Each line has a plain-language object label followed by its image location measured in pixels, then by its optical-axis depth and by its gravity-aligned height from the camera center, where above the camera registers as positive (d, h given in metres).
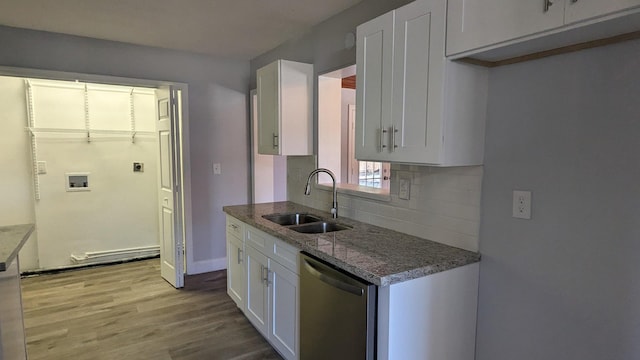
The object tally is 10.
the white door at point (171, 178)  3.64 -0.28
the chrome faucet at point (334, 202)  2.68 -0.37
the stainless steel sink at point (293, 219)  2.91 -0.54
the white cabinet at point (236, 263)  2.86 -0.91
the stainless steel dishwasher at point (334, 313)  1.57 -0.76
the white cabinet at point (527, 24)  1.09 +0.42
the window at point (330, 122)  2.97 +0.24
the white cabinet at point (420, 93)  1.60 +0.27
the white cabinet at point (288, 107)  2.91 +0.36
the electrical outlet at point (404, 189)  2.18 -0.22
